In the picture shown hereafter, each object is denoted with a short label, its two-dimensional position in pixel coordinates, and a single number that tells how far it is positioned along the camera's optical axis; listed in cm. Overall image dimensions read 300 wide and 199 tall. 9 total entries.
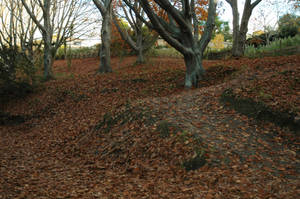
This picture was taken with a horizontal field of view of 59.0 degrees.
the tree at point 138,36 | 1683
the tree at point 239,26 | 1293
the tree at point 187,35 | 876
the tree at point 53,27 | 1413
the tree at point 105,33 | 1336
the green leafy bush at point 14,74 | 1212
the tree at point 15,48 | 1221
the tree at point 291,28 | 2117
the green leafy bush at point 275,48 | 1289
